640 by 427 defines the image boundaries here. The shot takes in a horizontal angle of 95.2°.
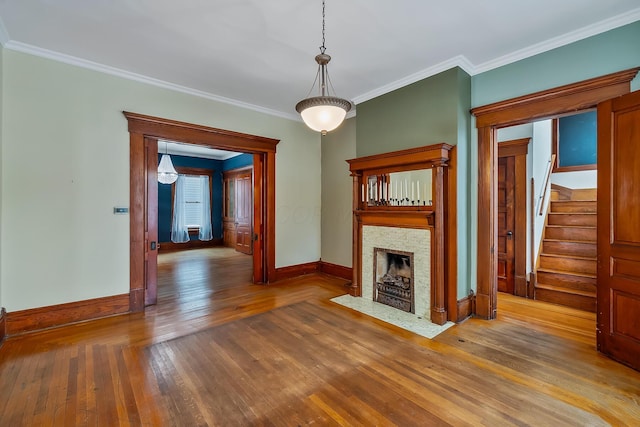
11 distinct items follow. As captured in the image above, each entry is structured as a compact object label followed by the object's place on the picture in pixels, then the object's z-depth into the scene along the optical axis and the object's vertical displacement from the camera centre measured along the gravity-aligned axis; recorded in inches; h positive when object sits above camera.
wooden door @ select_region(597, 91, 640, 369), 94.7 -6.1
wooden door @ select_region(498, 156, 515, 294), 175.2 -6.9
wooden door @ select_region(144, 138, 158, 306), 154.6 -5.8
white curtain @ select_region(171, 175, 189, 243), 360.8 -7.3
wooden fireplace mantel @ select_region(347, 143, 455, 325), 133.5 +1.8
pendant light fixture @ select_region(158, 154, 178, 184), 297.6 +42.5
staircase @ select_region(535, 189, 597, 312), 152.9 -26.6
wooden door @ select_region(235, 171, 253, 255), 334.0 -0.2
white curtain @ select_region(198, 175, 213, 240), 378.3 +2.6
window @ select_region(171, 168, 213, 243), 362.3 +10.4
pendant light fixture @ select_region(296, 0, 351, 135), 95.9 +34.6
